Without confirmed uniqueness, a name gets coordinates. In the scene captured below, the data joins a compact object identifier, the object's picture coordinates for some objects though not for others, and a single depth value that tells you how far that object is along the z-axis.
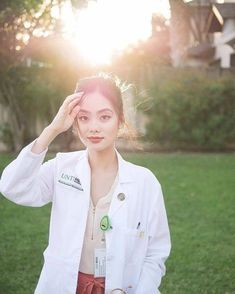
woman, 2.22
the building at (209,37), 19.00
